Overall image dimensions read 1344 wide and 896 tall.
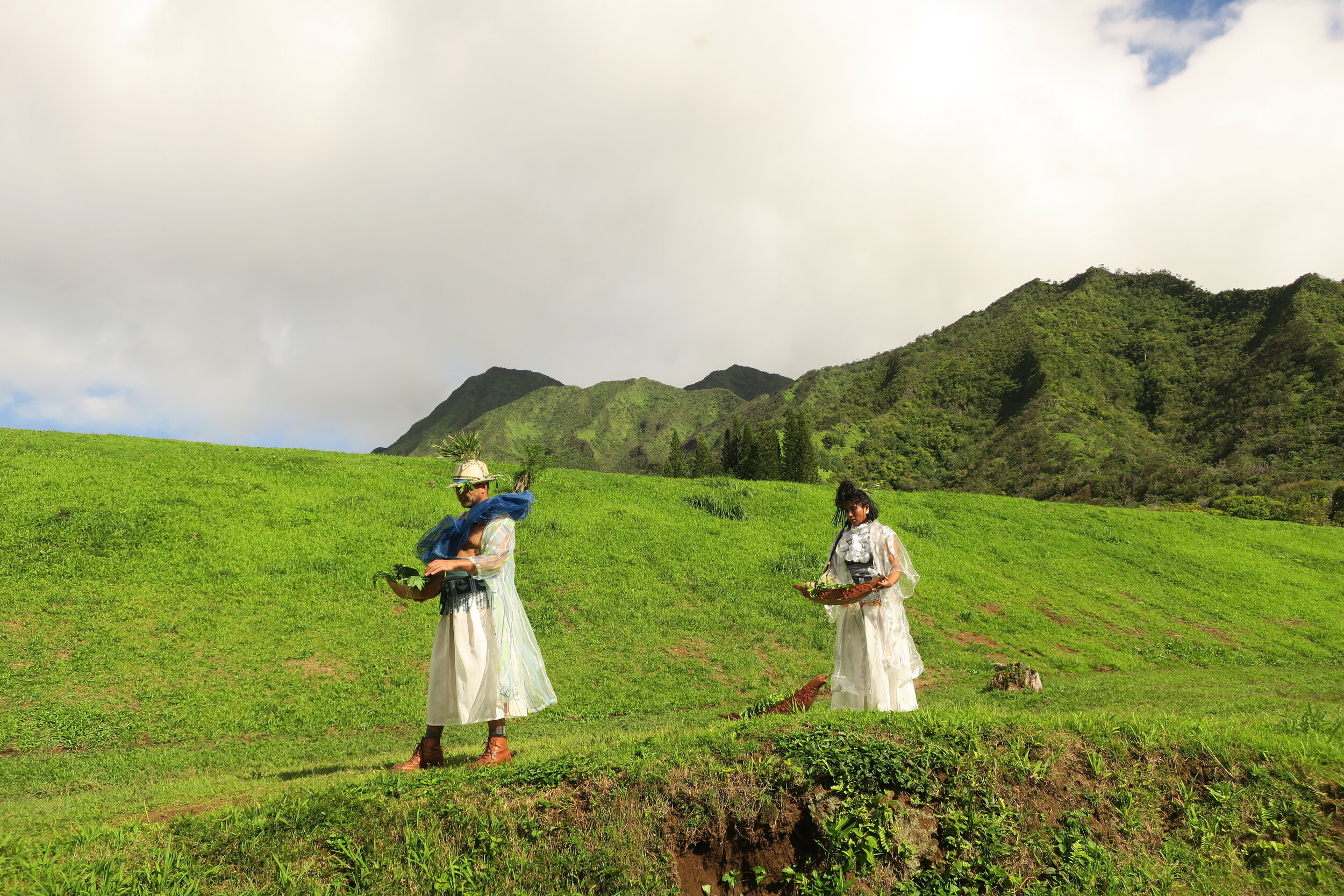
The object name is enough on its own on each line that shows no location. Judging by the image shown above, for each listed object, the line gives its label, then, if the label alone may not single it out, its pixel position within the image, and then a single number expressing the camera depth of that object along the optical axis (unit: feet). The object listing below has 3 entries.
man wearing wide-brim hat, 19.54
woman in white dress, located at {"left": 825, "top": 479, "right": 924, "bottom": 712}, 22.67
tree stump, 42.50
